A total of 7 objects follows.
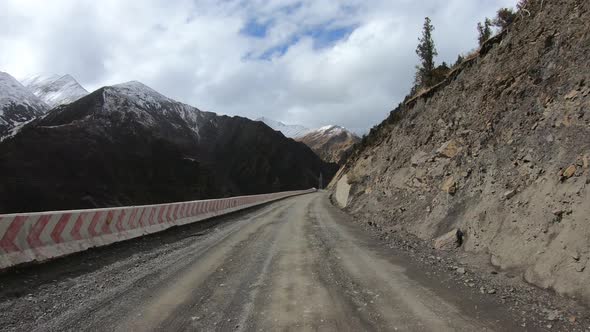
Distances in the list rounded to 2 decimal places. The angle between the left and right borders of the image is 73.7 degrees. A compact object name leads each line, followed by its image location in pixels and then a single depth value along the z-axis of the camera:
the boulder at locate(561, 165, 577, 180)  7.05
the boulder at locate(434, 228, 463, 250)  9.21
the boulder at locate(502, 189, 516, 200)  8.41
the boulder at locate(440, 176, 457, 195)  11.34
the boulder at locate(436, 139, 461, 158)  12.94
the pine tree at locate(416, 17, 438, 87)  30.70
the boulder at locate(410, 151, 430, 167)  15.38
